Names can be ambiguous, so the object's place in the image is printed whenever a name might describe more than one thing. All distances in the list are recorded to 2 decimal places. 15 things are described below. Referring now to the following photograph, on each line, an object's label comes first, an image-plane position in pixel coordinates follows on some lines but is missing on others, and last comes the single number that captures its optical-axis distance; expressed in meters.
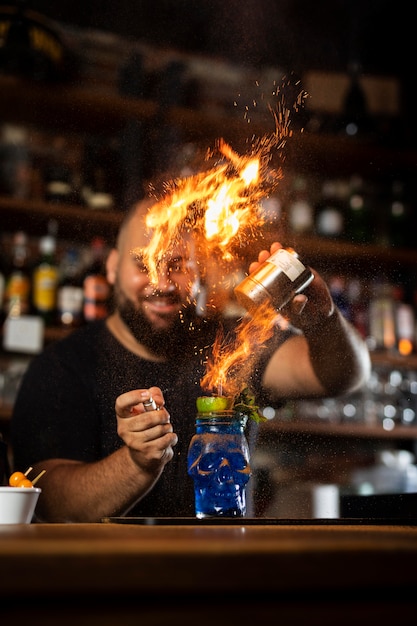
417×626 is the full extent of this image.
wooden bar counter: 0.57
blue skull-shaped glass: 1.14
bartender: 1.30
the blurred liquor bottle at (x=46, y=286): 2.28
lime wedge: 1.18
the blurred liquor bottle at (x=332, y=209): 1.60
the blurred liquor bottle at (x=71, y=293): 2.27
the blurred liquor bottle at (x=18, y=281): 2.26
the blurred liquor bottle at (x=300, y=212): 1.54
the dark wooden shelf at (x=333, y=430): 1.42
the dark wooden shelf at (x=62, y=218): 1.57
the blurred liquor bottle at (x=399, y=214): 2.62
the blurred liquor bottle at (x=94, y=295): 2.16
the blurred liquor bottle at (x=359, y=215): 1.60
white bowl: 1.04
